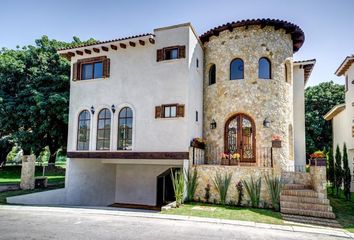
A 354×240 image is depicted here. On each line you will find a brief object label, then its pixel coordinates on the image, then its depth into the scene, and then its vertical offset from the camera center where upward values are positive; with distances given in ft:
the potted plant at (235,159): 44.39 -0.92
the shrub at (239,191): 40.24 -5.58
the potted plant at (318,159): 36.78 -0.57
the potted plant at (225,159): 44.78 -0.97
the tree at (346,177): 45.16 -3.65
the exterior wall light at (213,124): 50.08 +5.29
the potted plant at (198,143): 44.85 +1.66
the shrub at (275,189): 37.68 -4.89
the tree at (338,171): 49.29 -2.88
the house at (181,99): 45.32 +9.38
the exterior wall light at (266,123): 47.24 +5.32
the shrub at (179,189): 39.70 -5.41
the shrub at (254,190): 39.14 -5.26
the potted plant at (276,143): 40.49 +1.64
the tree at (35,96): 67.56 +13.85
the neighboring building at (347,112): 57.72 +10.00
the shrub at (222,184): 40.65 -4.65
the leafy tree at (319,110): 101.45 +17.96
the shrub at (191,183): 42.73 -4.79
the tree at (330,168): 54.65 -2.60
